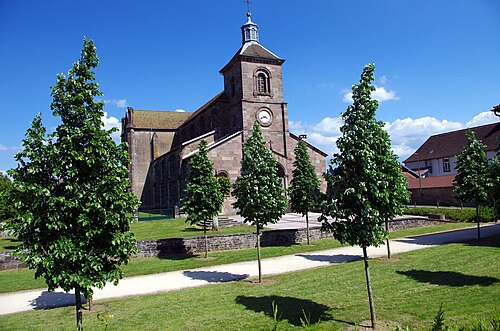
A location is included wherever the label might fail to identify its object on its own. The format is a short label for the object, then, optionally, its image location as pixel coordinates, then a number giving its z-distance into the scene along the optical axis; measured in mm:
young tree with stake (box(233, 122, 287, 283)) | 13883
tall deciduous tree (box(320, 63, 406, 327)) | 8211
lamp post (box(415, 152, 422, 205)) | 44381
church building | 36331
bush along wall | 27516
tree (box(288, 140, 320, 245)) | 21719
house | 41812
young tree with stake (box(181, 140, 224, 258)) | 18391
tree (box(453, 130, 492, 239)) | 19062
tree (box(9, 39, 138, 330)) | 6949
